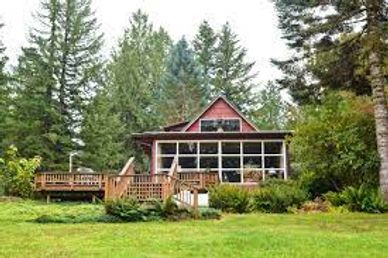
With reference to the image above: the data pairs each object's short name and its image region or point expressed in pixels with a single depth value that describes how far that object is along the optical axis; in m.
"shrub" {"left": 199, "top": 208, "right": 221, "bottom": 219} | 14.49
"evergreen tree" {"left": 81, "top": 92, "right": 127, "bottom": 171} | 35.59
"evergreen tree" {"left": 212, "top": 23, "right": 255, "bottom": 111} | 53.03
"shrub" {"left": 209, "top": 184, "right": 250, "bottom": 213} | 17.19
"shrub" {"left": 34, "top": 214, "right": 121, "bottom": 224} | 13.07
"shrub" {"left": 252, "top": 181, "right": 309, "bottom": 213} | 17.53
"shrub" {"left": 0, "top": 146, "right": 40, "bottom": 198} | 24.78
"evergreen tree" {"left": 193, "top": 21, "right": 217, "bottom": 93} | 56.50
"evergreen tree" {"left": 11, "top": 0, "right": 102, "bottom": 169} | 34.09
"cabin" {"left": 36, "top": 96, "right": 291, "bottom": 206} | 24.52
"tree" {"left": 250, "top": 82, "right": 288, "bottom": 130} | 54.20
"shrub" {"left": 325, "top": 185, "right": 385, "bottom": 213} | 16.03
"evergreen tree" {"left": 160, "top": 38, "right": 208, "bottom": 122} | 51.03
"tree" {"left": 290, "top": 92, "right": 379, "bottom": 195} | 18.75
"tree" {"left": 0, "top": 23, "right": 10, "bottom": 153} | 34.94
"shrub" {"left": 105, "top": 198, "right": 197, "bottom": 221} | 13.71
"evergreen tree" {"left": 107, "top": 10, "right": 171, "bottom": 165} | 46.69
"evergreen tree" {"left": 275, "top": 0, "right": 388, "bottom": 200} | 16.00
